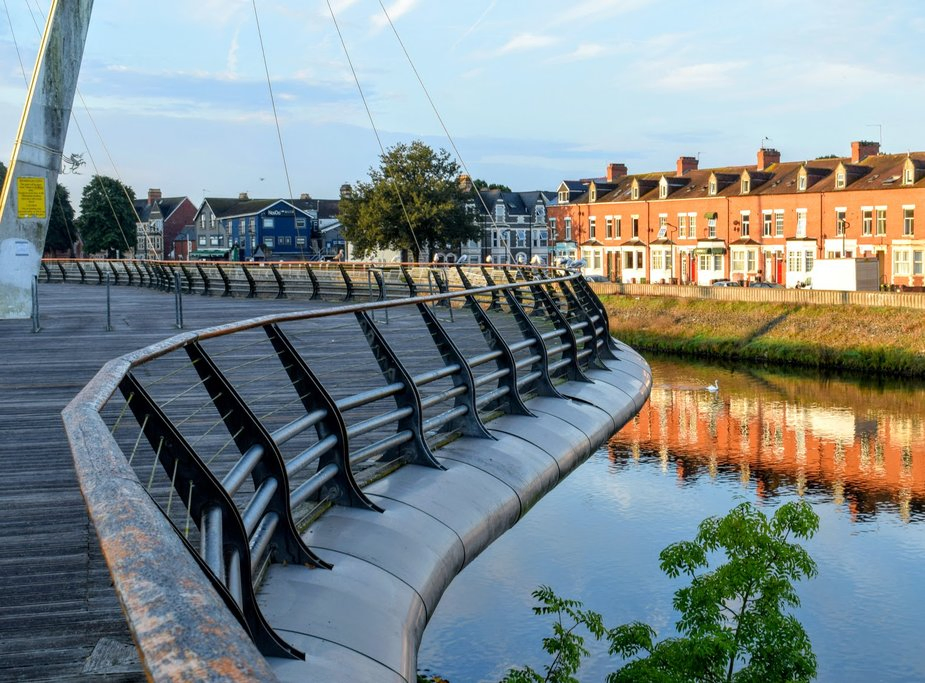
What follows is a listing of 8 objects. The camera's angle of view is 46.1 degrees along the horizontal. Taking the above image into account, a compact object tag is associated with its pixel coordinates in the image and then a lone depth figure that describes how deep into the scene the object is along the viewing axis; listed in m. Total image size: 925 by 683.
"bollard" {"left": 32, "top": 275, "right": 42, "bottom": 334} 18.17
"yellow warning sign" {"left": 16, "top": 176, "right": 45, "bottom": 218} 18.41
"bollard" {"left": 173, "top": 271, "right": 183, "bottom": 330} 19.45
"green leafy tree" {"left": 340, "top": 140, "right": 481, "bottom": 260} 72.75
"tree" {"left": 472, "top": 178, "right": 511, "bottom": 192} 130.81
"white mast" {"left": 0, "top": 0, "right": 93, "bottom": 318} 18.12
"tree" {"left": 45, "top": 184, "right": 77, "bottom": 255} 106.79
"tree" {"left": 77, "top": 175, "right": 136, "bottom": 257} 111.62
